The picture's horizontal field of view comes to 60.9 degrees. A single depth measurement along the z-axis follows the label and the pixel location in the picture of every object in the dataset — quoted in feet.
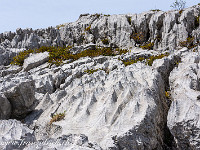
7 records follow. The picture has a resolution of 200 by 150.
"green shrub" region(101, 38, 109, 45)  145.17
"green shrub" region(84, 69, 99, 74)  77.48
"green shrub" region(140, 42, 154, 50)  122.42
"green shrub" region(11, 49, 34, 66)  128.18
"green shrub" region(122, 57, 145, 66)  81.45
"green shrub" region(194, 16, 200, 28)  111.43
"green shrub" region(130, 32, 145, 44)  129.75
